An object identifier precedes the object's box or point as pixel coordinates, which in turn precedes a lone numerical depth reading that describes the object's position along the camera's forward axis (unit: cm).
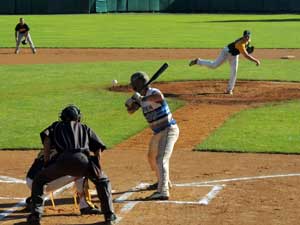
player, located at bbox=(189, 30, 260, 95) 2111
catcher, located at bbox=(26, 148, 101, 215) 962
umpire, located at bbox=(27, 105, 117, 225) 902
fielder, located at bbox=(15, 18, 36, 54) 3650
